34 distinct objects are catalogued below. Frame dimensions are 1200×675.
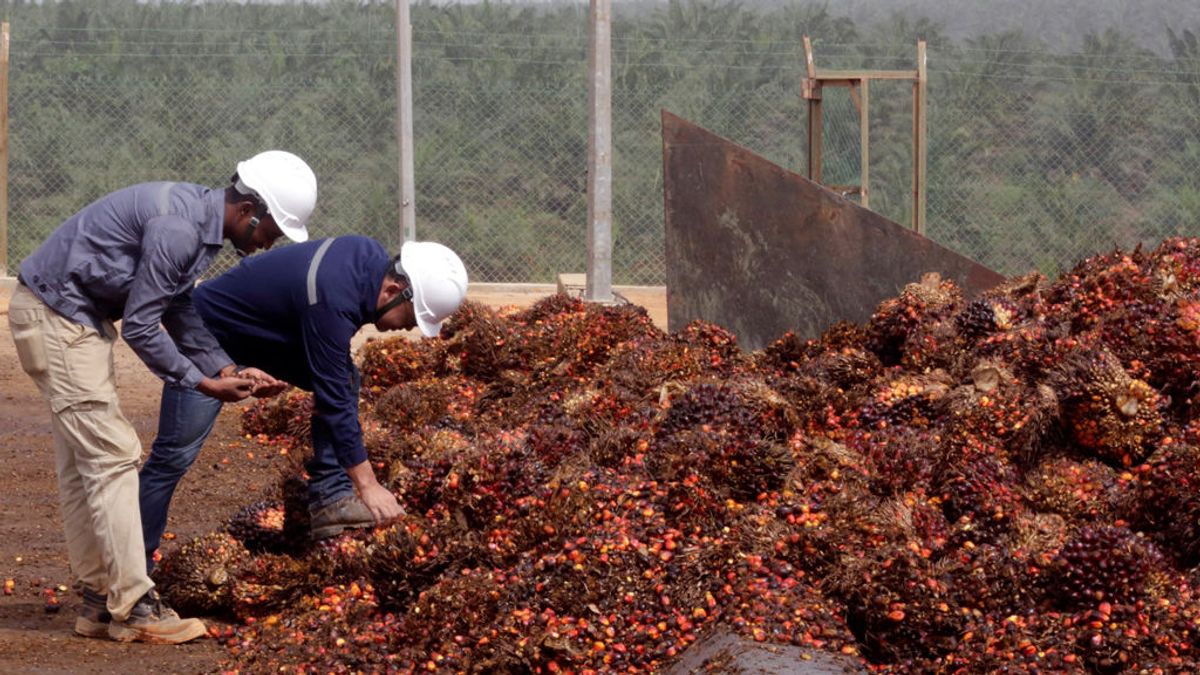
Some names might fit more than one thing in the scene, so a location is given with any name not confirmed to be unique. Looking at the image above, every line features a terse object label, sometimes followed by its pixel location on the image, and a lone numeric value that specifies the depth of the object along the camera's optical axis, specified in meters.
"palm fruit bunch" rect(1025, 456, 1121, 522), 11.30
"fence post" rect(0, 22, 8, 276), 29.08
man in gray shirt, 10.49
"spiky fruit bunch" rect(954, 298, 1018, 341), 14.27
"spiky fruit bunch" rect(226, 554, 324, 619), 11.74
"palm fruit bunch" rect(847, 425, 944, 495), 11.83
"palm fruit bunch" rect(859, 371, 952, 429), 13.11
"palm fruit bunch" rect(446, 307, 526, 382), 17.16
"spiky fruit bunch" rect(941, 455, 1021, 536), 11.09
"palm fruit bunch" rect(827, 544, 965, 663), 9.92
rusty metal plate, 17.30
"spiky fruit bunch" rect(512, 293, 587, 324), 18.02
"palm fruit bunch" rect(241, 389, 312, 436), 17.72
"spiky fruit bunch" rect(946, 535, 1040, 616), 10.07
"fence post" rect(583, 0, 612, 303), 24.61
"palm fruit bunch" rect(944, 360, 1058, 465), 12.15
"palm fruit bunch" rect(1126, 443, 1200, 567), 10.62
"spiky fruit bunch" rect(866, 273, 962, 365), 15.08
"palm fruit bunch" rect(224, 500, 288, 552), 12.40
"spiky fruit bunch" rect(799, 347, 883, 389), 14.55
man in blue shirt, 11.14
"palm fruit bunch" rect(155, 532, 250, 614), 11.78
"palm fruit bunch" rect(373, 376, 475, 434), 15.97
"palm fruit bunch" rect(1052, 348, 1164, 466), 11.95
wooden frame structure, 25.93
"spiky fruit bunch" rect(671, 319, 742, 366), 16.34
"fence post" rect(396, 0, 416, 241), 27.20
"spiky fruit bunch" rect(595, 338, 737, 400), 14.79
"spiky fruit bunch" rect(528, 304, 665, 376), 16.75
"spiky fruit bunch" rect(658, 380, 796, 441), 12.08
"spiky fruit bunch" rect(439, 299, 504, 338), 18.06
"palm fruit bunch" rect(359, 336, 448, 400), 18.12
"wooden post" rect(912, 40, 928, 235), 28.23
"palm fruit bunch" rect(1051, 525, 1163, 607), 9.94
